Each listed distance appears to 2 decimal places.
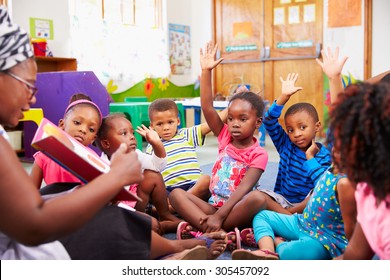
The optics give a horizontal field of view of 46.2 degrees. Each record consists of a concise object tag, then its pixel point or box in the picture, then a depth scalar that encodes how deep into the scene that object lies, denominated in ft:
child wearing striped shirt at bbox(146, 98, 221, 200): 6.45
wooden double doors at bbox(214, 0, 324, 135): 17.34
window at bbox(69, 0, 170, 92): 15.01
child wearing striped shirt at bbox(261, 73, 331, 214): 5.77
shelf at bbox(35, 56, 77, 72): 13.96
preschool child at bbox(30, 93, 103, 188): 4.82
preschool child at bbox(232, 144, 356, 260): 4.15
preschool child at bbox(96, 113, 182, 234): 5.44
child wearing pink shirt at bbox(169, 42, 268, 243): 5.14
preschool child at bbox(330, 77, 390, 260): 2.42
